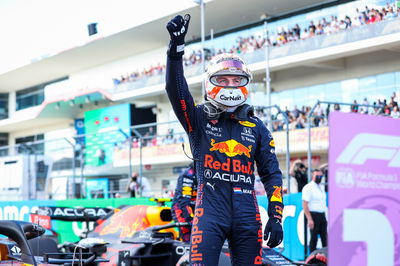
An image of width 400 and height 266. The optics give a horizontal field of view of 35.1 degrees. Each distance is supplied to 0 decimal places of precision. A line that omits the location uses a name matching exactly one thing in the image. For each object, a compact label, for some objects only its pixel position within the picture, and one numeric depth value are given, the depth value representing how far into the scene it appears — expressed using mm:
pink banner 2953
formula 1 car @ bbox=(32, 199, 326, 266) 6051
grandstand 15797
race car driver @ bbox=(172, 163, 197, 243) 7370
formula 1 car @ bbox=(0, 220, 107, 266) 4766
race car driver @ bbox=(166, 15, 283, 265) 3982
